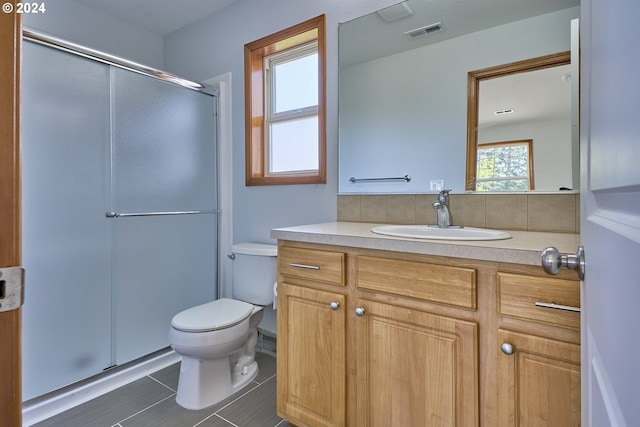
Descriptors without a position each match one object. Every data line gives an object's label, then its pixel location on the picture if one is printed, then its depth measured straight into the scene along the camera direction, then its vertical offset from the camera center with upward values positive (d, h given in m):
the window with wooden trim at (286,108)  2.06 +0.69
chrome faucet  1.52 +0.00
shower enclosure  1.65 -0.02
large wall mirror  1.39 +0.65
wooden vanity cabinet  0.91 -0.44
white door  0.27 -0.01
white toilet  1.64 -0.64
